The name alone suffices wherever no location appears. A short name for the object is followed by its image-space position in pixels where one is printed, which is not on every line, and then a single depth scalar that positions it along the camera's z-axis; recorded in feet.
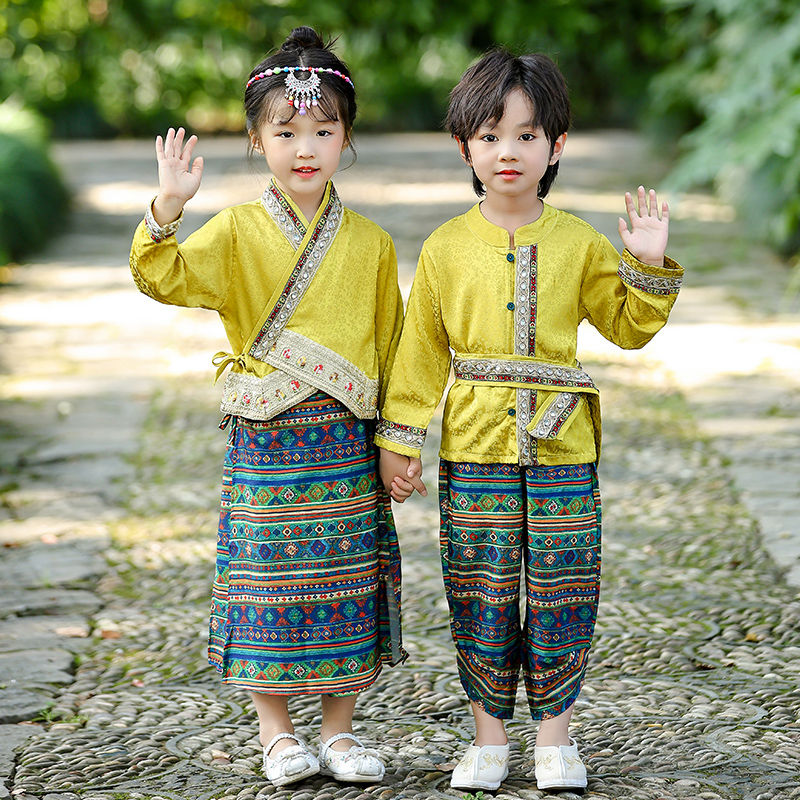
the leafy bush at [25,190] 58.75
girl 15.25
